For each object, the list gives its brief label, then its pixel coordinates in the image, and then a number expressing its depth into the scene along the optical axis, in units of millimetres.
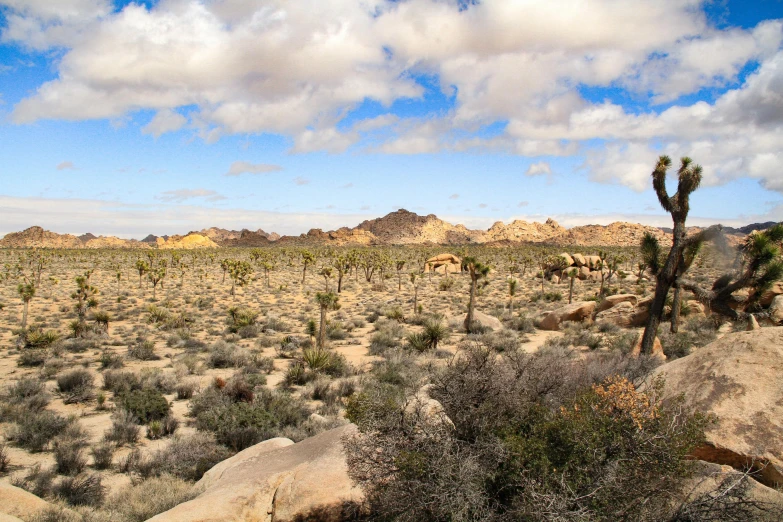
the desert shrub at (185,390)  13148
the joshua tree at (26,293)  24042
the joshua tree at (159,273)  39078
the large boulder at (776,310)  17536
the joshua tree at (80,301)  26738
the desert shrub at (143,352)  17922
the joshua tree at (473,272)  25203
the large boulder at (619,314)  23812
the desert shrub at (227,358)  17078
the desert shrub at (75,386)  12633
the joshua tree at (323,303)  19662
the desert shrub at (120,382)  13305
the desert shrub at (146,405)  11125
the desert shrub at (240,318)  24953
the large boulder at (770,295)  20812
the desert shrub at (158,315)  26878
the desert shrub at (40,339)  18972
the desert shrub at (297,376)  14661
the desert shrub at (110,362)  16422
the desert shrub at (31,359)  16656
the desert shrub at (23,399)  11048
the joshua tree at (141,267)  40750
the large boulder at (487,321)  25172
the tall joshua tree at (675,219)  12406
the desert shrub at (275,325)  25531
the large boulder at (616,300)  25470
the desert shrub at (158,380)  13719
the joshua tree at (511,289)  33469
